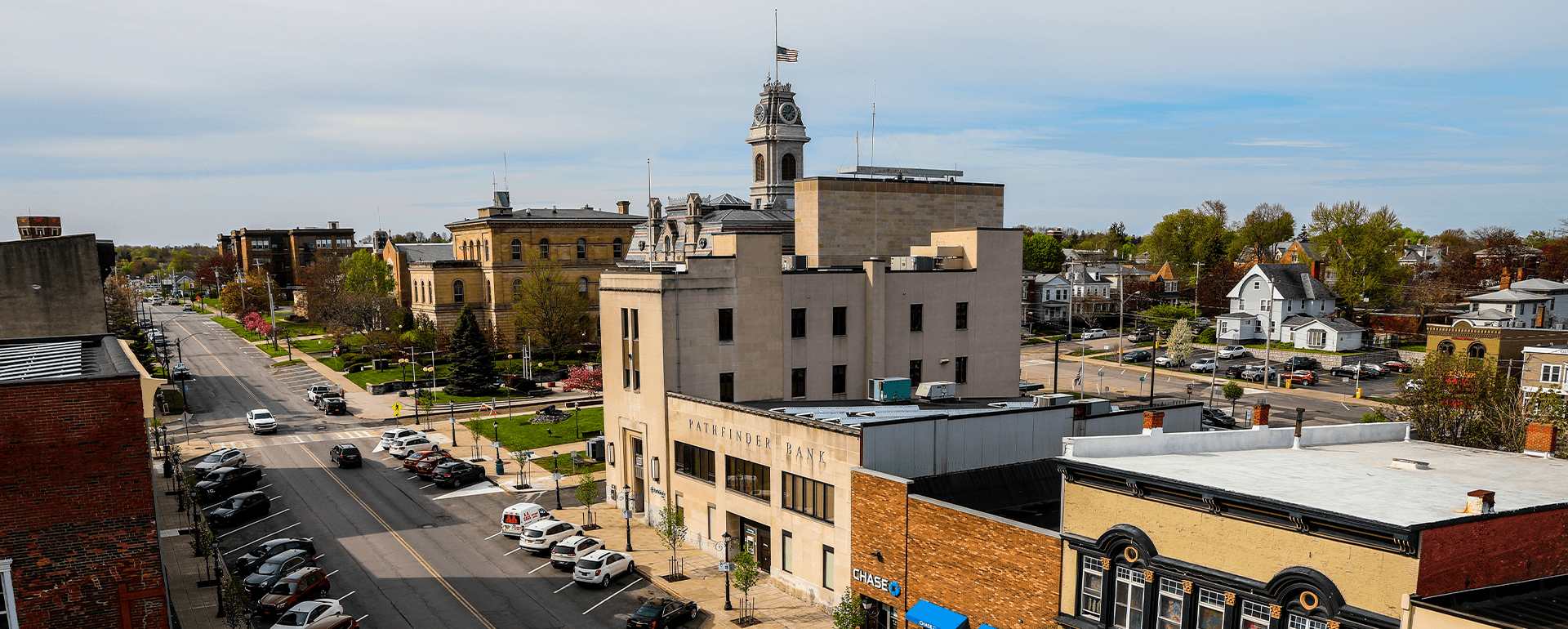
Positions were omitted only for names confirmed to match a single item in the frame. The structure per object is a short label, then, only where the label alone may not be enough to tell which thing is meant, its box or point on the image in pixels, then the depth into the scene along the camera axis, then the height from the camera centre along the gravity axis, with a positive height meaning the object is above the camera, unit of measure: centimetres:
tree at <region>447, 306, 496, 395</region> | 7675 -1140
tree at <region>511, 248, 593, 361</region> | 9231 -786
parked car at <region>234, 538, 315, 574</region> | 3422 -1299
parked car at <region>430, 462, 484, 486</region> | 4728 -1326
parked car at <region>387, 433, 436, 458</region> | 5388 -1332
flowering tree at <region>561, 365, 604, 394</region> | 7150 -1198
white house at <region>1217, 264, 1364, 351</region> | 10288 -862
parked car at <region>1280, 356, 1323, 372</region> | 8812 -1360
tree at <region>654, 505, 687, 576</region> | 3450 -1230
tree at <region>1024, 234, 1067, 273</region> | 15875 -354
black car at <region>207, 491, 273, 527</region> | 4103 -1328
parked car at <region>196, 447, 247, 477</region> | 4960 -1308
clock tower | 9744 +1055
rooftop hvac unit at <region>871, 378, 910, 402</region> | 3769 -682
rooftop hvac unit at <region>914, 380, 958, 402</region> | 3847 -707
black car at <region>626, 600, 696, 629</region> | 2861 -1293
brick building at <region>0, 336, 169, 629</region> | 1528 -492
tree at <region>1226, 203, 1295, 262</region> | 15812 +21
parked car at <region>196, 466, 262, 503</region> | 4509 -1317
